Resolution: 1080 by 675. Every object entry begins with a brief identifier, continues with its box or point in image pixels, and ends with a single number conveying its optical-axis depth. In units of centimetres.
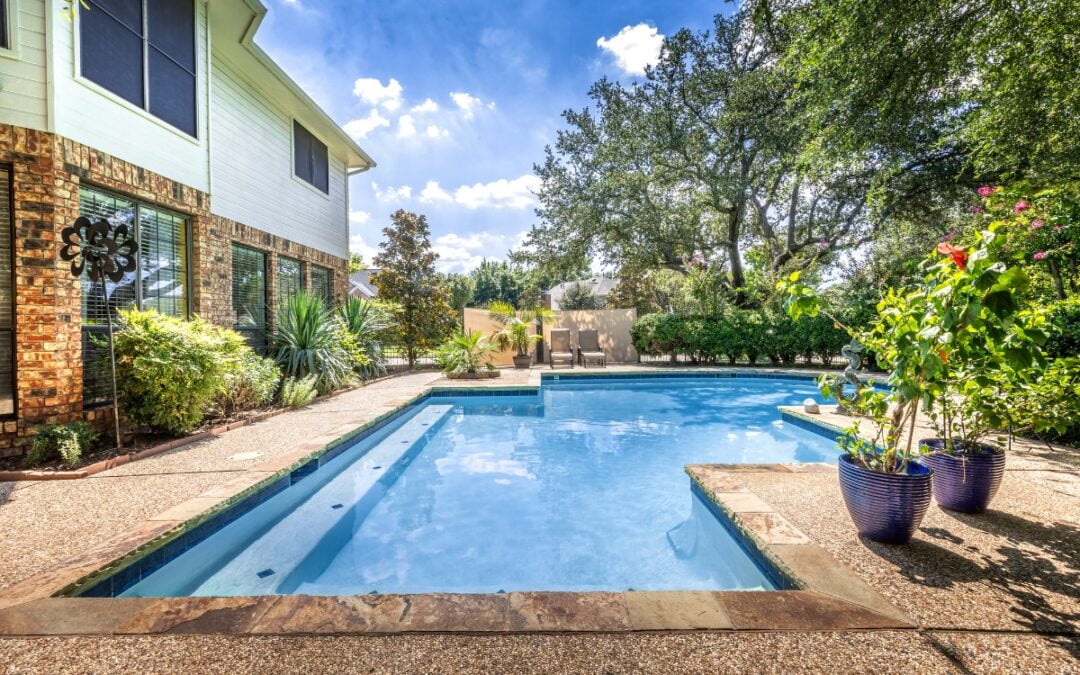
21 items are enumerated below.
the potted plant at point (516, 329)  1299
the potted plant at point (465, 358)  1071
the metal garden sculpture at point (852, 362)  451
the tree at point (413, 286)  1370
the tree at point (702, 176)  1198
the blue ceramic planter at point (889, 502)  249
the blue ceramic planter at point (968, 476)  289
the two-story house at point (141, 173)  427
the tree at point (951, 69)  470
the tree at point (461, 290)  2683
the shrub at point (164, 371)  480
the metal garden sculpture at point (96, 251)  430
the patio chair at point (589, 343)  1409
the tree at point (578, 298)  3084
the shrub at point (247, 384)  594
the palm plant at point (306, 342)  791
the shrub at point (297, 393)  695
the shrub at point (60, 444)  405
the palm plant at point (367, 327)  991
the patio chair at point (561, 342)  1391
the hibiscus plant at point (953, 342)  195
